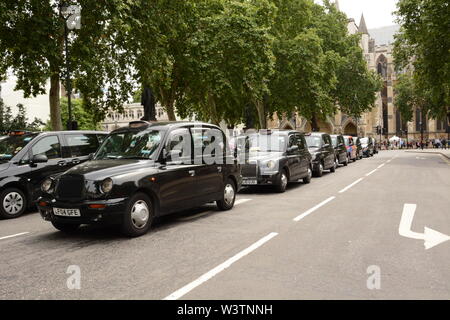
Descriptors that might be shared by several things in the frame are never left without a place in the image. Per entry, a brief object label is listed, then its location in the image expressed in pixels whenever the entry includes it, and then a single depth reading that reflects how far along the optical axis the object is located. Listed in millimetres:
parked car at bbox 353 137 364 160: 31906
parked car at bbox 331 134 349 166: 23359
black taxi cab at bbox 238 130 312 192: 12328
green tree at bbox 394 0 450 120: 23594
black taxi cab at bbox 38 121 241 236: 6434
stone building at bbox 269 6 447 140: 75312
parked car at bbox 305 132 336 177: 17625
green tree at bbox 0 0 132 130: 15508
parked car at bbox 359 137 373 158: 38594
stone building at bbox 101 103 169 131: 104938
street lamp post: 16797
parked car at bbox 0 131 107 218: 9281
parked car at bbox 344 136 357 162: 28484
